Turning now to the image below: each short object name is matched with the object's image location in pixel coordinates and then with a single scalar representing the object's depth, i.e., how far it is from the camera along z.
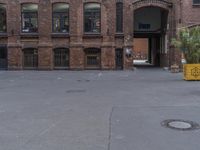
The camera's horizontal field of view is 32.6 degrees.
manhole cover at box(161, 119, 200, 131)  8.02
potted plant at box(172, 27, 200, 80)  18.52
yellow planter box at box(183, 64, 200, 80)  18.50
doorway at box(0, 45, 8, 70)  27.33
